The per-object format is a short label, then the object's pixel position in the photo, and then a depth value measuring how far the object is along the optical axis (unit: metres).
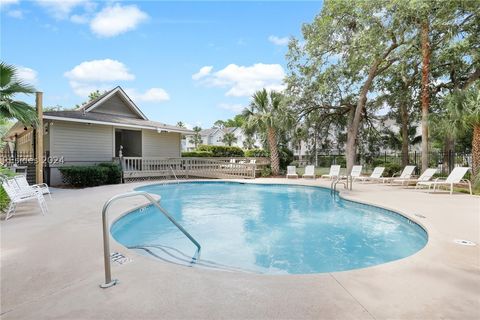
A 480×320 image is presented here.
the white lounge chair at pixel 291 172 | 17.30
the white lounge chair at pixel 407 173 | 13.01
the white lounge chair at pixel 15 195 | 6.54
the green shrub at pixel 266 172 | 18.91
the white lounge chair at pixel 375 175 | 14.15
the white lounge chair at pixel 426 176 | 11.83
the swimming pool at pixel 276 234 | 5.19
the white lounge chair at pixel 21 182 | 7.38
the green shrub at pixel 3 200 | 6.77
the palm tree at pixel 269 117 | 17.83
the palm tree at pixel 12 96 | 7.45
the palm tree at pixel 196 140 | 59.42
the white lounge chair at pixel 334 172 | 15.66
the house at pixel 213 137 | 59.86
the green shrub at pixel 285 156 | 20.20
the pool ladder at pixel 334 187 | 11.81
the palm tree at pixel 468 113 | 10.67
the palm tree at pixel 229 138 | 55.96
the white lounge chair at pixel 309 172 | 16.83
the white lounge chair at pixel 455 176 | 10.19
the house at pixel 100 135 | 13.76
